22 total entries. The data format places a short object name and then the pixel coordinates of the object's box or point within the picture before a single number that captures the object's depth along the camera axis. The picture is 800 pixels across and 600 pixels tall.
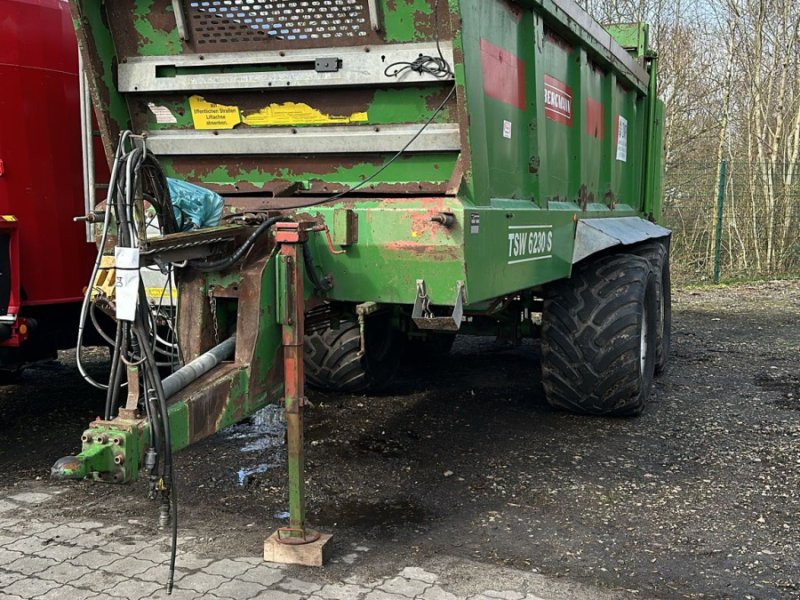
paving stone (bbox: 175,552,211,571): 3.12
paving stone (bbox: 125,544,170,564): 3.20
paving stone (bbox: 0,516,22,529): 3.54
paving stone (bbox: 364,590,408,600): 2.87
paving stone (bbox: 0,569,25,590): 3.00
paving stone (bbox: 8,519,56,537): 3.47
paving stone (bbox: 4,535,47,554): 3.29
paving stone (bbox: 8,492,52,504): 3.85
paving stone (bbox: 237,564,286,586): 2.99
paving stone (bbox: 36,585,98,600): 2.89
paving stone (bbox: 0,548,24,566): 3.19
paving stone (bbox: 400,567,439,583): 3.02
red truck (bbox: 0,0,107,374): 4.23
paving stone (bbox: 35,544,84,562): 3.23
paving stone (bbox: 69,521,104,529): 3.53
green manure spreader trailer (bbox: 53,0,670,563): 2.80
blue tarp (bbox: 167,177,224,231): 3.26
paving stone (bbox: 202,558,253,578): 3.06
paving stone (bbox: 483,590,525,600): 2.87
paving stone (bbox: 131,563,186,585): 3.03
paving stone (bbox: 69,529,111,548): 3.34
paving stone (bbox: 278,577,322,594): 2.93
